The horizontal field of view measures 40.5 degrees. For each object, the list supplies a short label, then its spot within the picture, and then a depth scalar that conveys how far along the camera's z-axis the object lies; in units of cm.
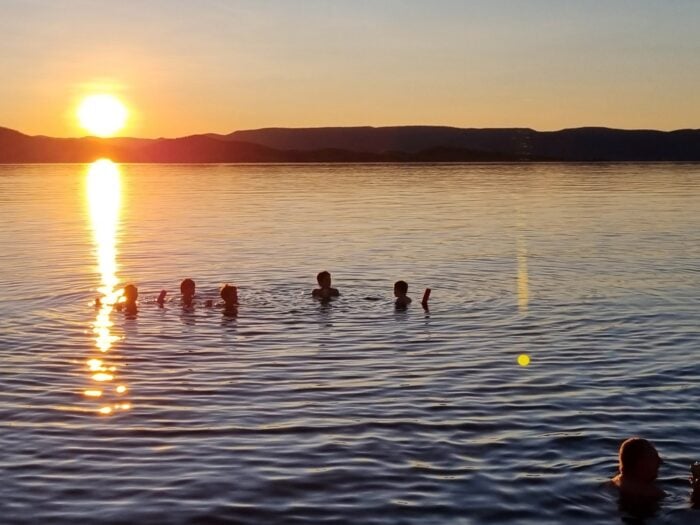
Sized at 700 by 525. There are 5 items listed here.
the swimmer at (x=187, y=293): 2409
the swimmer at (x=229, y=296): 2322
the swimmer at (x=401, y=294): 2358
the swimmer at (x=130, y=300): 2303
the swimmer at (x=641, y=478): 1048
